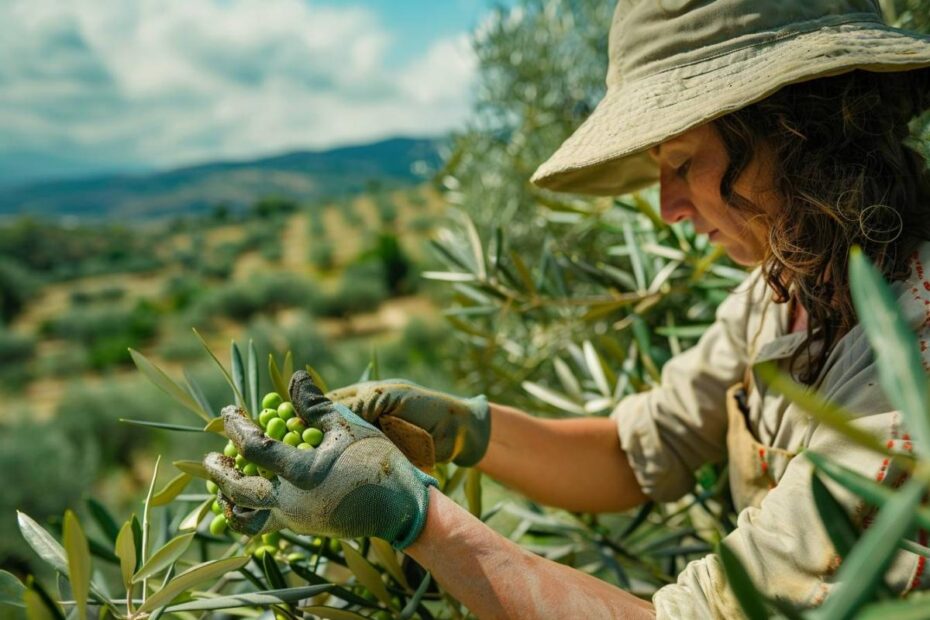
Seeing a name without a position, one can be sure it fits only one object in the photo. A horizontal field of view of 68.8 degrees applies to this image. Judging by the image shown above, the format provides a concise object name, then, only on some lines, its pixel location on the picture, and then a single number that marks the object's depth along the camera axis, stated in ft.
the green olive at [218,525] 2.81
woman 2.54
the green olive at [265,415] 2.81
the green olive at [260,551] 2.96
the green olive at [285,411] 2.79
